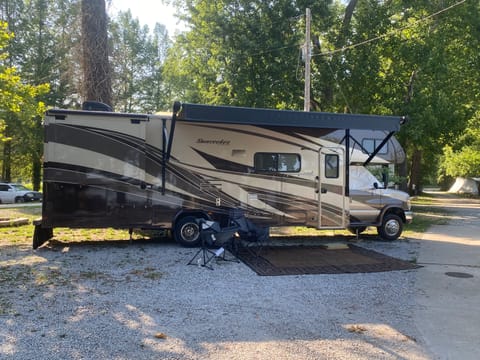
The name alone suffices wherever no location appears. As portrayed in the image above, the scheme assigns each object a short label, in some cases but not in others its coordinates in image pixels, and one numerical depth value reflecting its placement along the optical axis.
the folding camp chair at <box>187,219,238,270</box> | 8.33
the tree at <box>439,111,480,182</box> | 33.91
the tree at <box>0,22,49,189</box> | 10.86
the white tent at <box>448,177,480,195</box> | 50.34
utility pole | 16.69
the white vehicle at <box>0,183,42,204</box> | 28.77
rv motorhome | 9.24
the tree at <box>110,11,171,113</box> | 39.91
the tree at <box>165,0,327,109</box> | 20.14
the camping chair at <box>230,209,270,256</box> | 9.39
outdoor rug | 8.11
